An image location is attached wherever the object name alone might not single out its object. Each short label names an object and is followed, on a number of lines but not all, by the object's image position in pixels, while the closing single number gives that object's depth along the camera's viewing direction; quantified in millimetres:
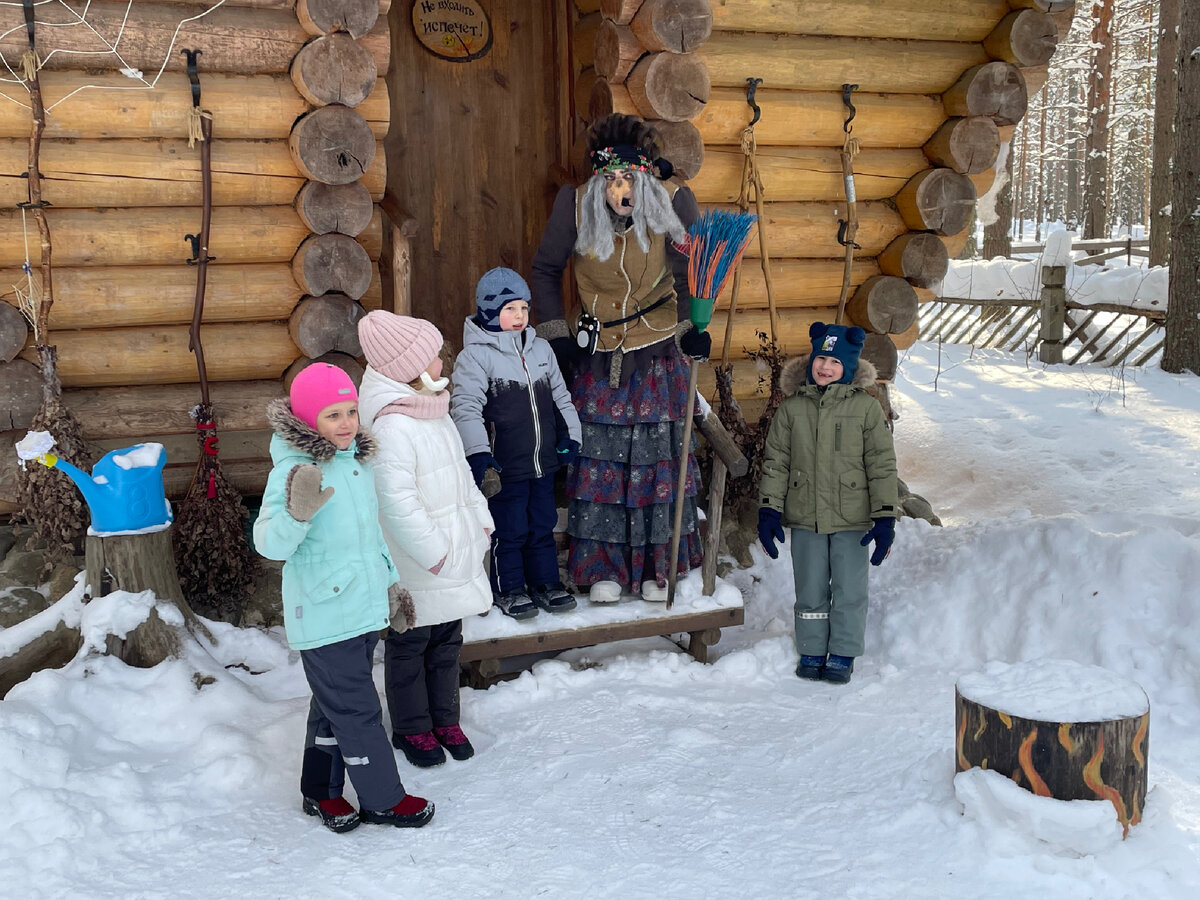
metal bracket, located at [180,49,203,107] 4578
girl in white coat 3562
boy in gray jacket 4387
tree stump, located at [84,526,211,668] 4203
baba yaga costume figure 4723
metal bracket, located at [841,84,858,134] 5867
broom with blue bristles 4500
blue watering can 4281
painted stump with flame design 3051
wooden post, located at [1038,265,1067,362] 12008
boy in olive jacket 4570
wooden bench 4398
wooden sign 6012
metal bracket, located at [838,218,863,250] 6102
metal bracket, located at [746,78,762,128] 5672
